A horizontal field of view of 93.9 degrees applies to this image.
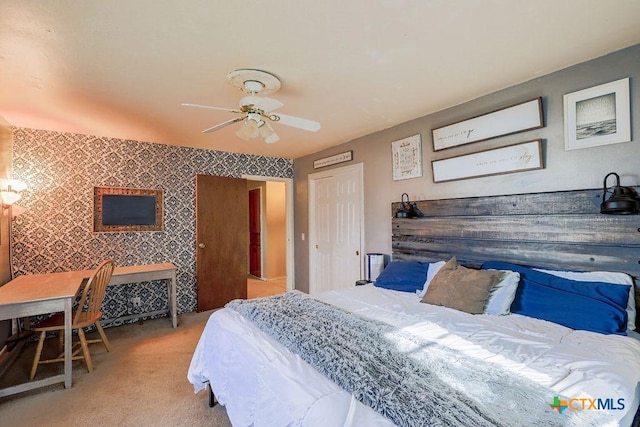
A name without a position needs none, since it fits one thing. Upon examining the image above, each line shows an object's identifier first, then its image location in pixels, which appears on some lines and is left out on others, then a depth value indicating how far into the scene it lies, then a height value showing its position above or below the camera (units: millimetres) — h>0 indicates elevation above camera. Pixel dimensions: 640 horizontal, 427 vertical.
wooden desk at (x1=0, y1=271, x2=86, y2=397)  2238 -606
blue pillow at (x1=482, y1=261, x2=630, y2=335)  1761 -561
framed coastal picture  1897 +654
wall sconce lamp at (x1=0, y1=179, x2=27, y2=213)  2895 +342
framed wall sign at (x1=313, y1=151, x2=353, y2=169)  4018 +845
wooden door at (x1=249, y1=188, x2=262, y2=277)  6680 -310
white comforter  1175 -696
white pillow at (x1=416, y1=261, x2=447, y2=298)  2664 -510
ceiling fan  2125 +850
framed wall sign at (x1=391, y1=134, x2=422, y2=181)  3158 +660
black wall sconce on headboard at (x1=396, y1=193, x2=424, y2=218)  3175 +68
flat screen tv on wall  3662 +177
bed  1111 -663
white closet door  3943 -130
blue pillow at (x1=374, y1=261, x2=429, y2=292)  2789 -570
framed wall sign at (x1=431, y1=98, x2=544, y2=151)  2293 +773
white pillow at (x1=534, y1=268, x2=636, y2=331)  1821 -424
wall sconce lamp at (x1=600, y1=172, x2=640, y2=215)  1774 +70
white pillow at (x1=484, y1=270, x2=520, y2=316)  2092 -563
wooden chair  2574 -876
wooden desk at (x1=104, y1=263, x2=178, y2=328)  3370 -616
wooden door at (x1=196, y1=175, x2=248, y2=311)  4262 -278
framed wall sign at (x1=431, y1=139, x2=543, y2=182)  2309 +461
